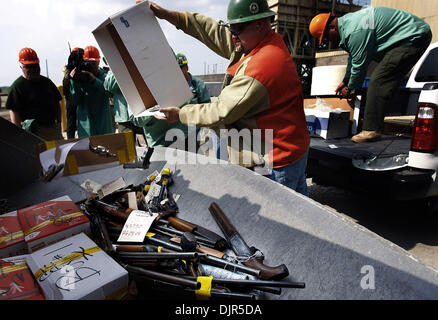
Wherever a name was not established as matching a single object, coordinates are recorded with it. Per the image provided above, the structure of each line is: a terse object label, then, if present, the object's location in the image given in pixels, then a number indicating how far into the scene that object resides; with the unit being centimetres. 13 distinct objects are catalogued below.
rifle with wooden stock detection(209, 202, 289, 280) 119
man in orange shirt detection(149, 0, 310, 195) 152
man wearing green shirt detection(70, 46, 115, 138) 357
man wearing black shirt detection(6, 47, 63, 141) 364
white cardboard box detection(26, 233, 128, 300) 106
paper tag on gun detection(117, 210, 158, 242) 156
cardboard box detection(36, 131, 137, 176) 153
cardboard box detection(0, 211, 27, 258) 139
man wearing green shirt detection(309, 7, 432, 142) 287
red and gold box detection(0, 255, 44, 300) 104
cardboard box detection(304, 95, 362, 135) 336
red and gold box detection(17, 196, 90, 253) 142
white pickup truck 214
